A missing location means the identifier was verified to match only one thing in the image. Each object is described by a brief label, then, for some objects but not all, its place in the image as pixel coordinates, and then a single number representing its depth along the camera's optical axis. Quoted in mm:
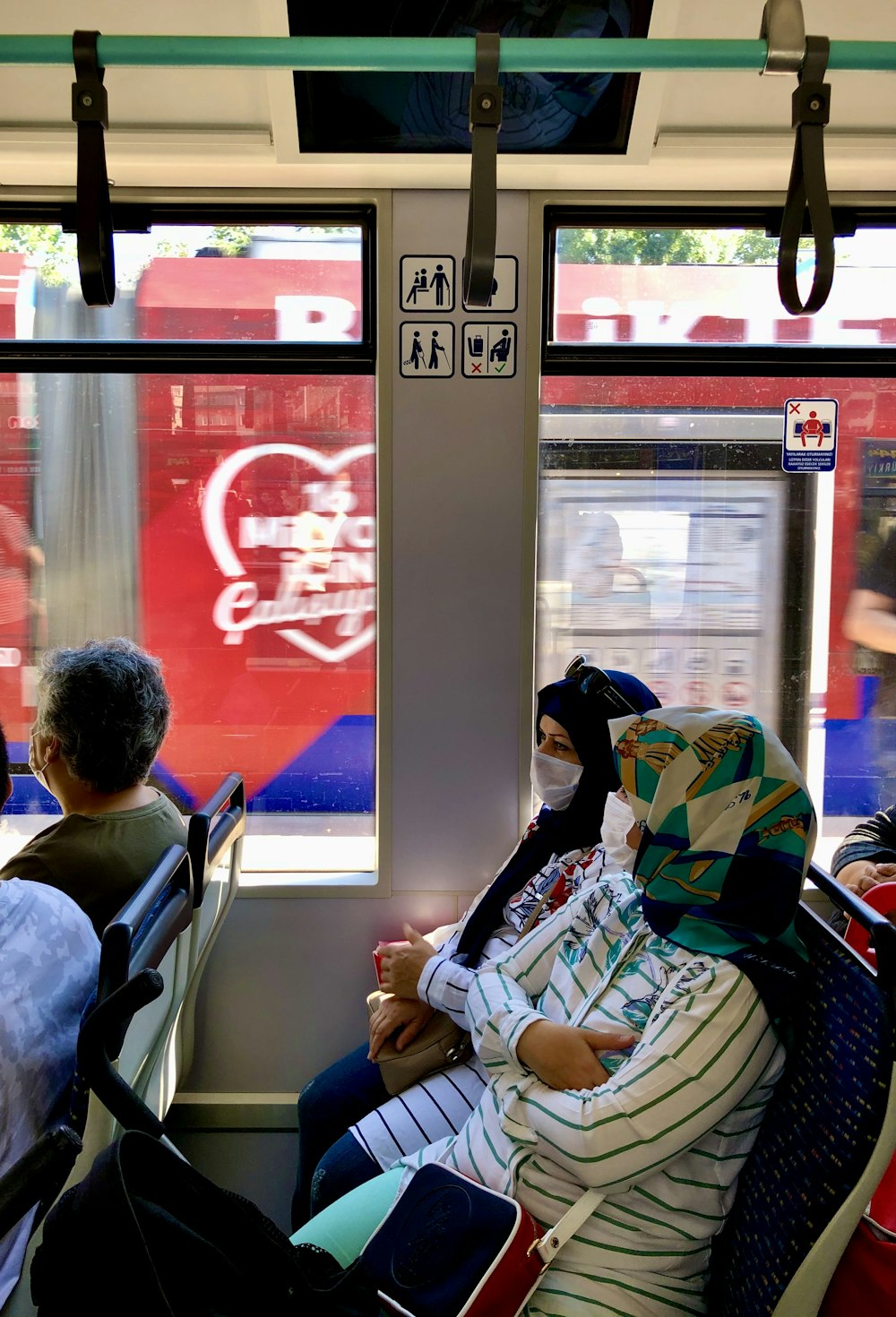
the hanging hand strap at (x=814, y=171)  1447
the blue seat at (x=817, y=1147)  1213
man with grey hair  2023
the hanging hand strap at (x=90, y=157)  1467
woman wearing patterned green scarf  1344
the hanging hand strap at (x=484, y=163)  1424
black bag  1087
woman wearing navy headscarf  2137
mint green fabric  1583
